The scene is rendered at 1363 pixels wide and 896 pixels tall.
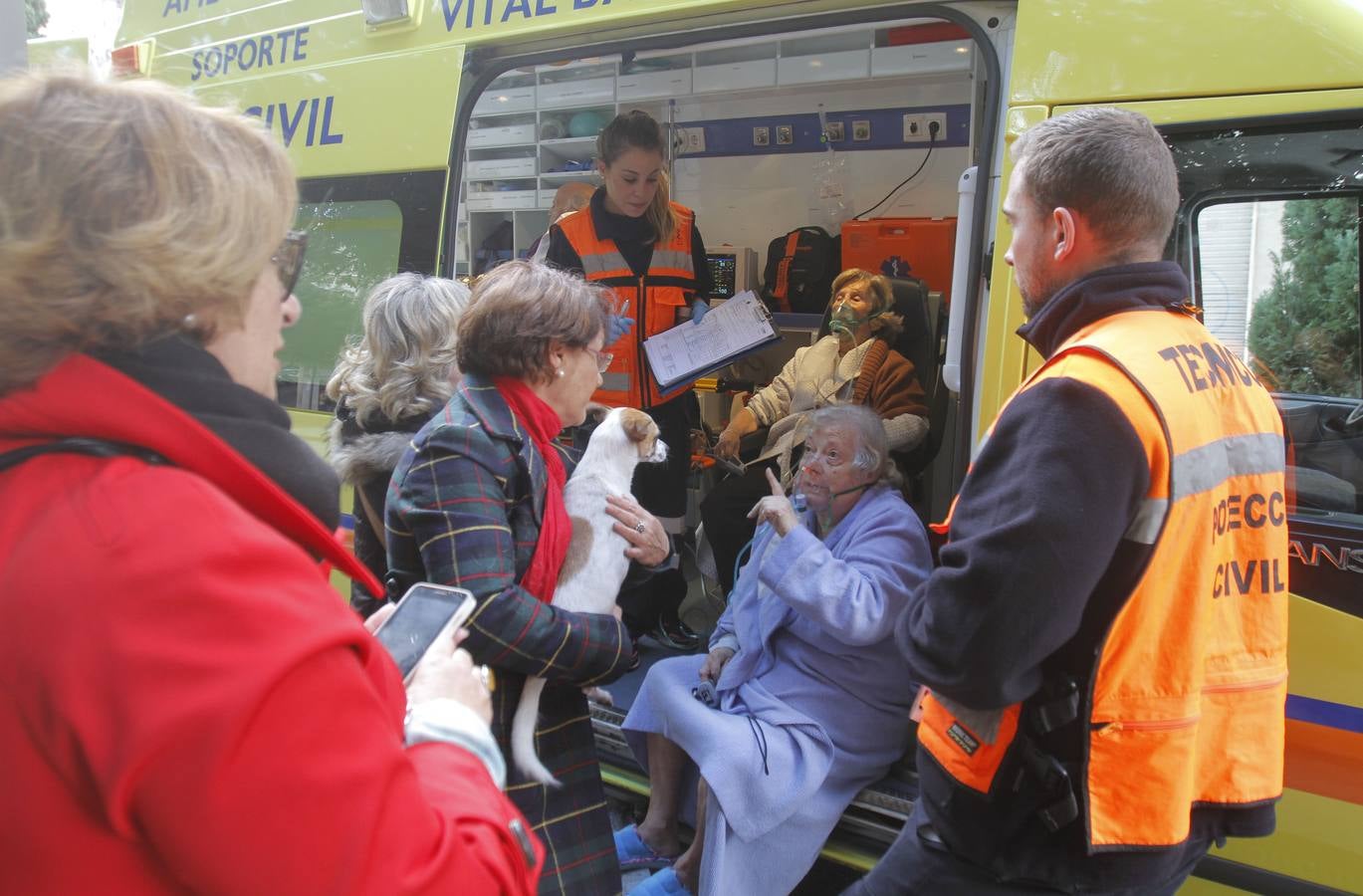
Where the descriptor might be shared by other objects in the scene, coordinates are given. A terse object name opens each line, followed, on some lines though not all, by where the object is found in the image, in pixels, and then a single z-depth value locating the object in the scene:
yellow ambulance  1.88
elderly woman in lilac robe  2.36
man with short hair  1.29
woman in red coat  0.69
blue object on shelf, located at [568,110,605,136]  6.64
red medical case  5.54
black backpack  6.07
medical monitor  5.71
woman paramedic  3.70
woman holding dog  1.72
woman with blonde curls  2.21
